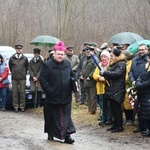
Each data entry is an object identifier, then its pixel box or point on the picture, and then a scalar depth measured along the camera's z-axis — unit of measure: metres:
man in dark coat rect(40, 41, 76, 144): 8.34
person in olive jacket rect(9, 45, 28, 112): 13.47
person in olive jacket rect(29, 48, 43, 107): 13.63
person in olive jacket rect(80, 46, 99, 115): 11.83
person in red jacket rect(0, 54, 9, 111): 13.56
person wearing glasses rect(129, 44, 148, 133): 9.55
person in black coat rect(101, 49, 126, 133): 9.46
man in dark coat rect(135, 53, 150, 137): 8.91
